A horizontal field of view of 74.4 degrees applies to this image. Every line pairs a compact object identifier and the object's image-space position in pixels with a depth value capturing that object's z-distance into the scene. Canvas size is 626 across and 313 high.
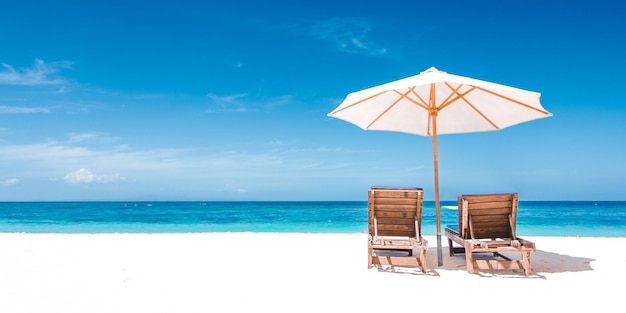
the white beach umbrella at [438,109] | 5.23
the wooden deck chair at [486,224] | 4.89
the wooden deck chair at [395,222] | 5.04
